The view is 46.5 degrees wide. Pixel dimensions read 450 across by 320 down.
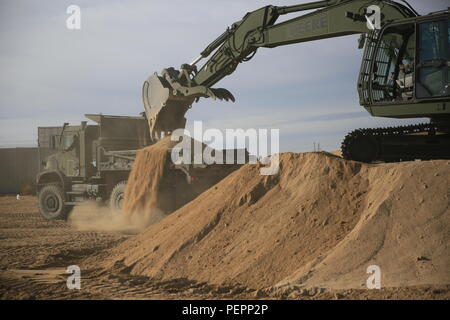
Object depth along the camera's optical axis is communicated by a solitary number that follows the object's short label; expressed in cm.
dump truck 1683
